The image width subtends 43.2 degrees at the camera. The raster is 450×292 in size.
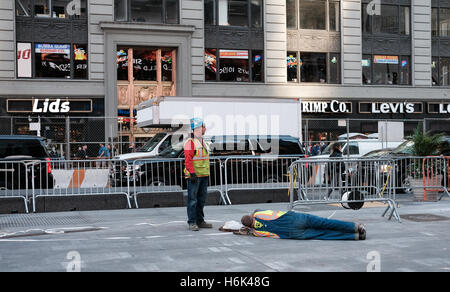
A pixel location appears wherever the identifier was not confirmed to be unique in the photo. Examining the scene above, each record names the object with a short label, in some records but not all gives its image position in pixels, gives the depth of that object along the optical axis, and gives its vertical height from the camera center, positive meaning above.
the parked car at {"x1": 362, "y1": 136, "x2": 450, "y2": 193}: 13.34 -0.54
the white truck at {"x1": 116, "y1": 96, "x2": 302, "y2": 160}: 17.62 +0.88
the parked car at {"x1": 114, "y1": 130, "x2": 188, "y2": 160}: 16.67 -0.02
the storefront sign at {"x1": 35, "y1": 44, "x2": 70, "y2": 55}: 28.56 +4.84
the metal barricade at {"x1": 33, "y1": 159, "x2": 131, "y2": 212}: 14.09 -0.85
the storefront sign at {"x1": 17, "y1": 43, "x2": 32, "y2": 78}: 28.16 +4.20
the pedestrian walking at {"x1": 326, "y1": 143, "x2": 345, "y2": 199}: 10.98 -0.62
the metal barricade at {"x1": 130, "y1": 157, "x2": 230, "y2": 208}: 14.64 -0.87
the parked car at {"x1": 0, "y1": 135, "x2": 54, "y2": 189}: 13.74 -0.66
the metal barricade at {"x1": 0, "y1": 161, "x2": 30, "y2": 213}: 13.60 -0.83
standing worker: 9.54 -0.47
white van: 21.39 -0.17
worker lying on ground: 8.17 -1.24
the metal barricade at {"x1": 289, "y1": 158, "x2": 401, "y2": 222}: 10.69 -0.75
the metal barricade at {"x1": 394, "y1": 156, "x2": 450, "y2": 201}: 14.47 -0.88
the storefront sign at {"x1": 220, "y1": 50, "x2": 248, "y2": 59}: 31.50 +4.95
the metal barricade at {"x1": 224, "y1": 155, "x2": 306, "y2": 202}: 15.29 -0.83
